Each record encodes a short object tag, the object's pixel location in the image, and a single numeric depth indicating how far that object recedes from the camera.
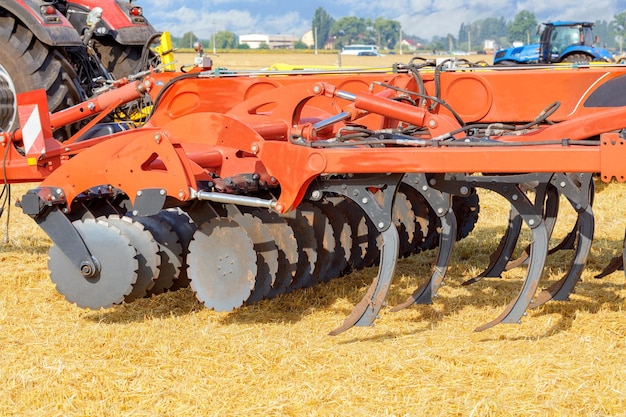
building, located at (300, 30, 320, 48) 145.89
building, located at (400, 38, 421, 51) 126.43
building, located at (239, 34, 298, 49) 130.38
